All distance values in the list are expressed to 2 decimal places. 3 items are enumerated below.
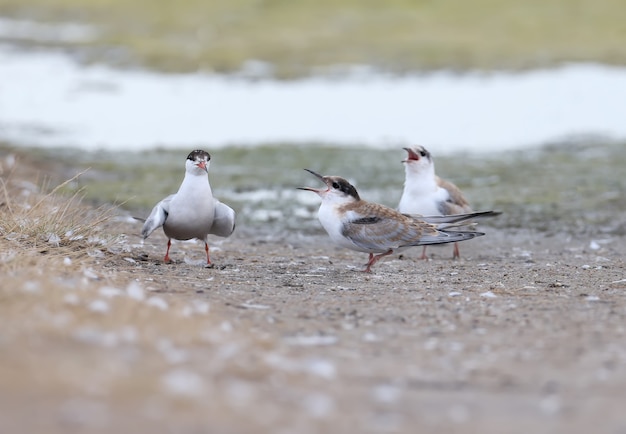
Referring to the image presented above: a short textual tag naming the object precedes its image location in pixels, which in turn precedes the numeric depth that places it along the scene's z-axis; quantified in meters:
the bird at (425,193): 20.28
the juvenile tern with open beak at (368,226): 17.17
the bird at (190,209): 17.33
